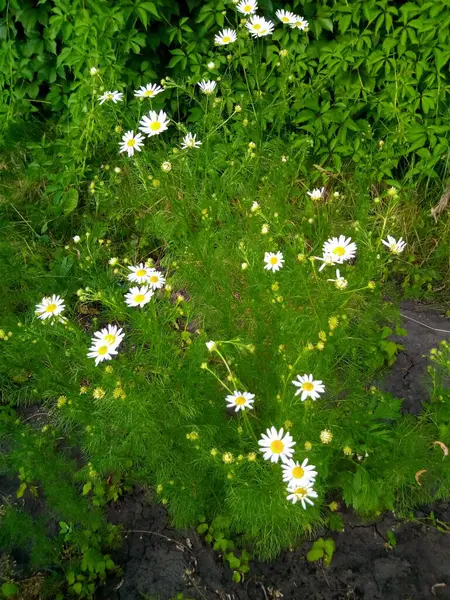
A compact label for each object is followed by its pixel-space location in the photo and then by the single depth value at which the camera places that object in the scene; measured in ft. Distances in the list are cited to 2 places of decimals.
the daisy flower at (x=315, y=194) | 2.45
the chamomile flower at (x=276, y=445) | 1.66
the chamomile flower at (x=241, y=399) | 1.70
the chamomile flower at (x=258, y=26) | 2.75
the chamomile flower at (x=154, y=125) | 2.45
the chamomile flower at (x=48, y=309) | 1.97
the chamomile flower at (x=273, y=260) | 1.96
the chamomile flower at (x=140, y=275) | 1.90
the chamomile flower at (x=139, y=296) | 1.87
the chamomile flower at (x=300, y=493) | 1.61
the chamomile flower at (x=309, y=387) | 1.68
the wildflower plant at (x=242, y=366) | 1.86
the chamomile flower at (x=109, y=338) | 1.78
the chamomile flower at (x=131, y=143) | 2.33
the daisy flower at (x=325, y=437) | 1.78
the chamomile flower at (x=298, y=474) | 1.61
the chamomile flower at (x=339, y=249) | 1.92
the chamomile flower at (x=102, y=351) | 1.73
